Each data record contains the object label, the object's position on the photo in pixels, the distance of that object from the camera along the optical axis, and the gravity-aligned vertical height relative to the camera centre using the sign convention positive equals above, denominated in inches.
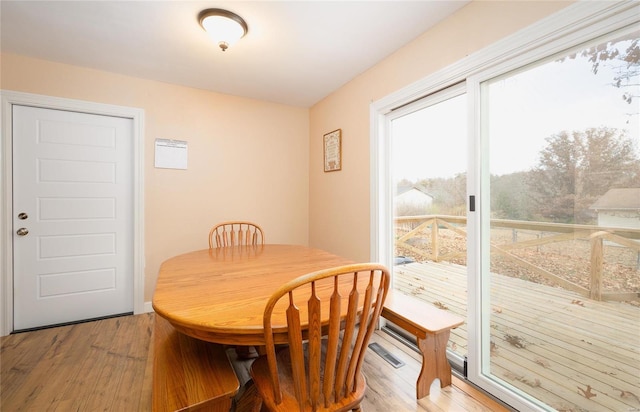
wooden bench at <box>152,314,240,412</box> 37.4 -26.7
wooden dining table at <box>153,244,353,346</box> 38.7 -16.1
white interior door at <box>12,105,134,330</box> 92.8 -3.5
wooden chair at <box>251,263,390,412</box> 34.7 -20.0
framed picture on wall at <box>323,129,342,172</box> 115.4 +24.3
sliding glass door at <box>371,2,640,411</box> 45.6 -0.8
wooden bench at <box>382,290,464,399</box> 60.2 -28.6
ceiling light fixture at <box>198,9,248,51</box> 67.6 +46.6
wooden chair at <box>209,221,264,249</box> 117.1 -12.9
